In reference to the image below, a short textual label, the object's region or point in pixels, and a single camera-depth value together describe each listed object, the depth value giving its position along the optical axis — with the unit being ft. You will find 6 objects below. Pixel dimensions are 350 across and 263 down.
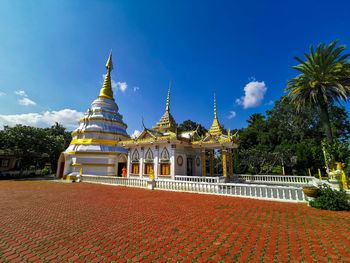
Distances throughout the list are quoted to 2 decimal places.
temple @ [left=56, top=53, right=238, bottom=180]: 50.42
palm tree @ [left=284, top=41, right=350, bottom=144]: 48.03
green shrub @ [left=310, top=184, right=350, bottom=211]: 23.63
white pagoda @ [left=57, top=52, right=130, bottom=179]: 73.77
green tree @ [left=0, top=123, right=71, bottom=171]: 83.10
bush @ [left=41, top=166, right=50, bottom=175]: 106.44
